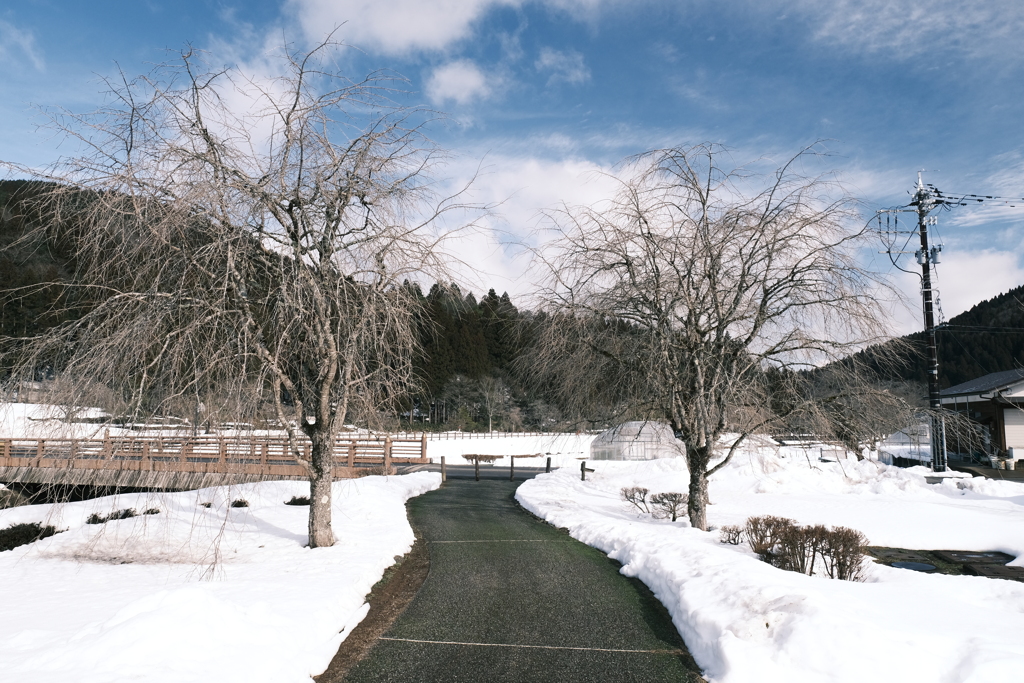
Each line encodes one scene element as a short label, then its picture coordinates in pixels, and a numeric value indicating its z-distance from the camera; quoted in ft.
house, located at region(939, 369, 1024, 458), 85.81
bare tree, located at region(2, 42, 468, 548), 23.48
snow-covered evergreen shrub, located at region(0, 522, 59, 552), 41.86
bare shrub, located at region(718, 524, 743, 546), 34.06
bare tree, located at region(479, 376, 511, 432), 177.68
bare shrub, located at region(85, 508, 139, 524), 44.29
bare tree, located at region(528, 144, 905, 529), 35.19
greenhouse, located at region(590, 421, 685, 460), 98.43
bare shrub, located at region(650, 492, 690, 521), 43.64
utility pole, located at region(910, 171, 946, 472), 72.90
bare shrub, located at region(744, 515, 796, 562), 29.89
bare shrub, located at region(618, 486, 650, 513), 49.42
